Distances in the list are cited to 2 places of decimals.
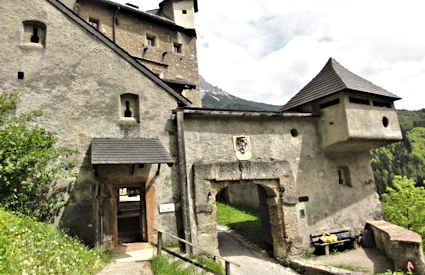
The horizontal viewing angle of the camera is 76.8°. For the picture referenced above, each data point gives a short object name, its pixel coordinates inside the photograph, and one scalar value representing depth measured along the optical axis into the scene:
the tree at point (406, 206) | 13.94
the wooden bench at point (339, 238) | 9.99
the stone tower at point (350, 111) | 10.40
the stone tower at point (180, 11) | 20.61
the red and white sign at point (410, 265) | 8.45
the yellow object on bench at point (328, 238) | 10.02
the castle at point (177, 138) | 7.95
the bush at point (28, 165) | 6.75
